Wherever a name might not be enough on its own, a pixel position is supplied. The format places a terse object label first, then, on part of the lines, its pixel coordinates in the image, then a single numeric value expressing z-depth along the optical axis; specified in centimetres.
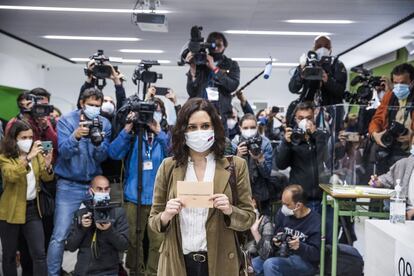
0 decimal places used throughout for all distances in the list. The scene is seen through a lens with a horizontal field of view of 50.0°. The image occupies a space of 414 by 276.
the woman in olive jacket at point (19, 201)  325
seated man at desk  306
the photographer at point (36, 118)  374
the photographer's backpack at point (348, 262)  345
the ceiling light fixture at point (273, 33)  721
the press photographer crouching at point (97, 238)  318
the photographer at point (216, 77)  368
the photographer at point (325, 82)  399
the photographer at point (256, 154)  371
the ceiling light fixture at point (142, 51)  915
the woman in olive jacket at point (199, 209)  189
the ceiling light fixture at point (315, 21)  643
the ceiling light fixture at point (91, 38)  784
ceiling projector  519
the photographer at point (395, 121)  362
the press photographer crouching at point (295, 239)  334
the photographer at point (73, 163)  339
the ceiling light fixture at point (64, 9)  596
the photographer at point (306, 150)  377
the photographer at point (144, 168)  343
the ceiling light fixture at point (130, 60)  1047
